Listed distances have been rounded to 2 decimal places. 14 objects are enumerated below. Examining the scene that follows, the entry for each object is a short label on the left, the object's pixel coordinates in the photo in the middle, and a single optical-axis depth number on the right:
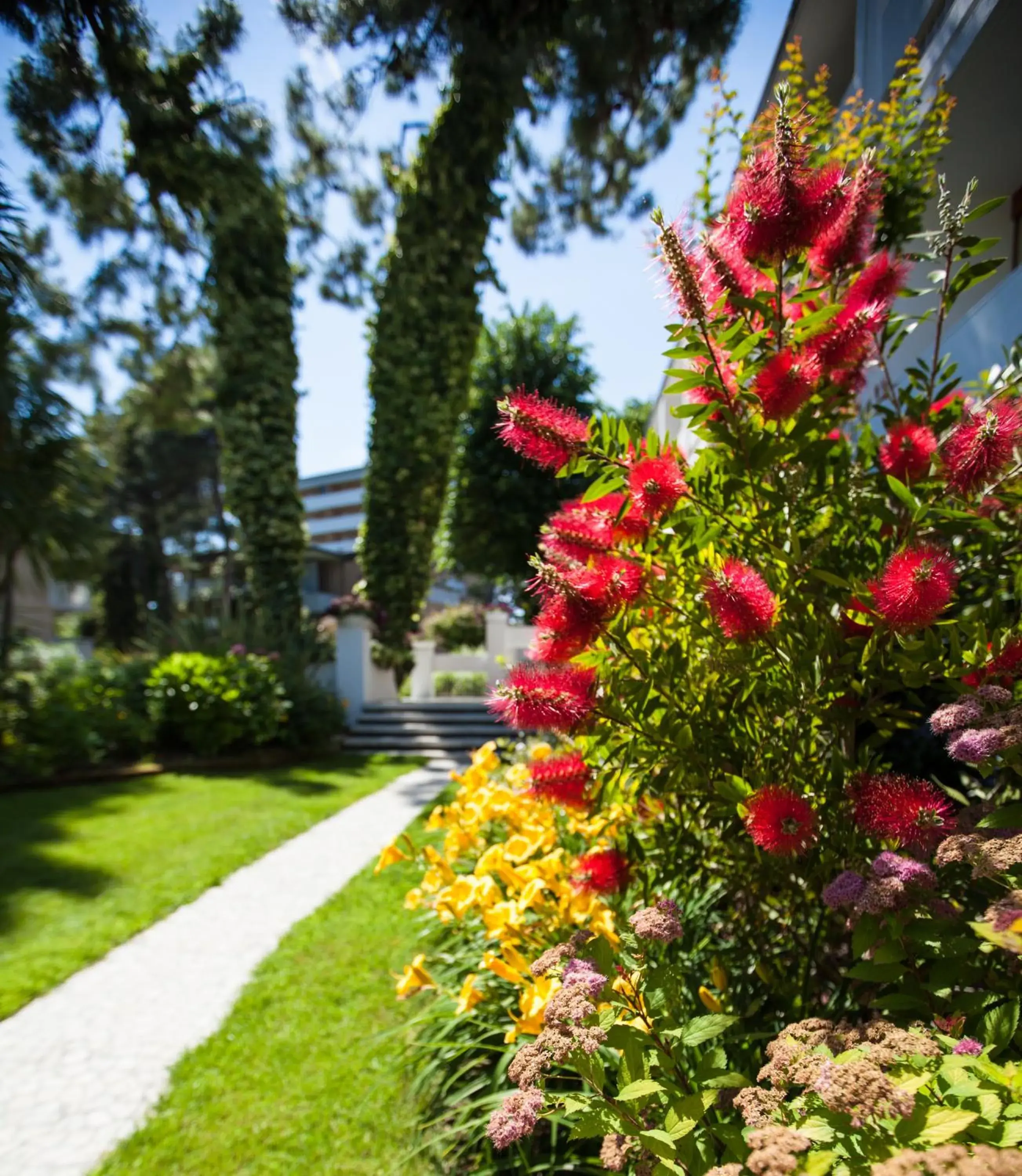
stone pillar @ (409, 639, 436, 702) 13.34
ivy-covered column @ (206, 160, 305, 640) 9.55
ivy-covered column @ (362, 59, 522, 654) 9.53
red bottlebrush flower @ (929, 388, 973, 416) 1.65
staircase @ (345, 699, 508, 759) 9.41
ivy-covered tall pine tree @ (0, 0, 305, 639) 6.77
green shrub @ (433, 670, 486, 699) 15.05
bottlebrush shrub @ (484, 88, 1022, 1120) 1.23
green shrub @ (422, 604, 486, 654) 18.70
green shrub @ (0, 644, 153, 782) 6.76
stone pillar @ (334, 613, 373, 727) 10.40
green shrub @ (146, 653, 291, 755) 7.83
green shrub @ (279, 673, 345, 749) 8.75
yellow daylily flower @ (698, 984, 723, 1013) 1.43
